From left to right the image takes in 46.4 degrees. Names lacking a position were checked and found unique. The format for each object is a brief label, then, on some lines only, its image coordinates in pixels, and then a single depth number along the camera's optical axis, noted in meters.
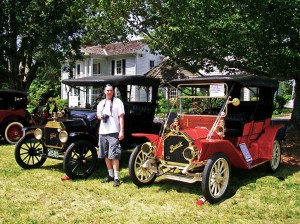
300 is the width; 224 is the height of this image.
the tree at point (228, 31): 7.61
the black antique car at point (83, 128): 6.87
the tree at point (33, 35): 14.48
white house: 31.34
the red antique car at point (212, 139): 5.60
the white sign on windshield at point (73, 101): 8.45
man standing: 6.25
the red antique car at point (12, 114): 11.14
